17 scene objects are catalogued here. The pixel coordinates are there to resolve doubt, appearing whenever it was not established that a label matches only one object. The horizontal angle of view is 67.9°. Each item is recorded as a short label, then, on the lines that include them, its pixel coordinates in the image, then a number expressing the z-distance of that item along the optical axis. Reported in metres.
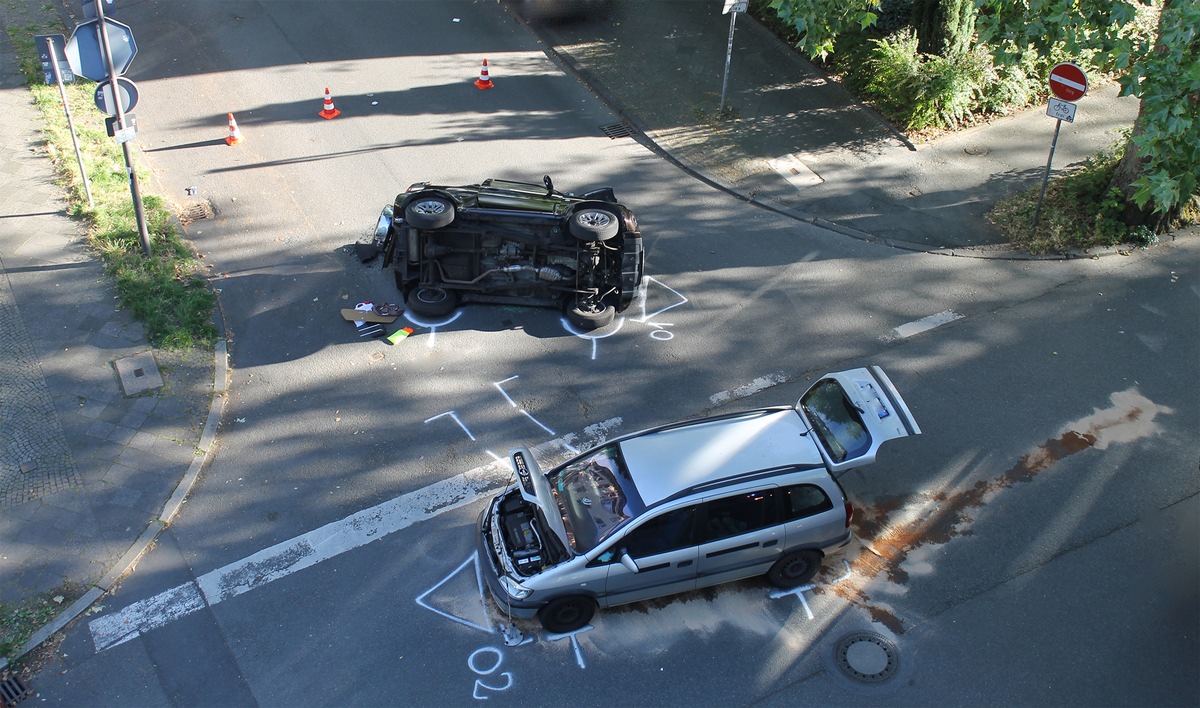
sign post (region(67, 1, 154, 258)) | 10.73
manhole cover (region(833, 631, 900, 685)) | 7.85
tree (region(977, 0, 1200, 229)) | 9.76
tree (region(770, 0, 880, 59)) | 12.84
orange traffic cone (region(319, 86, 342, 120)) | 15.91
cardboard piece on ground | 11.62
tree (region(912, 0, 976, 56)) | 15.96
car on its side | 11.14
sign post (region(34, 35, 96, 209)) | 11.52
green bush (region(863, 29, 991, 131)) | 15.51
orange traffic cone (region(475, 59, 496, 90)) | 16.86
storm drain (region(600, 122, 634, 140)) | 15.77
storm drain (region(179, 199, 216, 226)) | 13.41
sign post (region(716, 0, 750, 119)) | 14.86
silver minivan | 7.83
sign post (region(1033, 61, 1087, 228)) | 12.25
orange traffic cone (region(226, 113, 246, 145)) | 15.15
